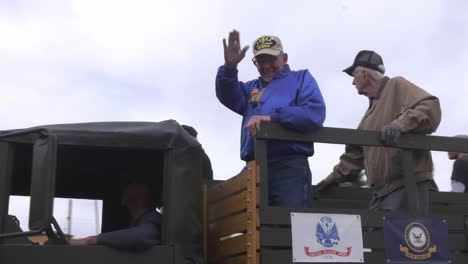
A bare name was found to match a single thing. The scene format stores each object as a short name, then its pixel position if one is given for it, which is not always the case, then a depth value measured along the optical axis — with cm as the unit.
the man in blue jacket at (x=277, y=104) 406
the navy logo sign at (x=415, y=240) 403
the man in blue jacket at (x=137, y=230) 359
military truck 344
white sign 381
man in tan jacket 442
